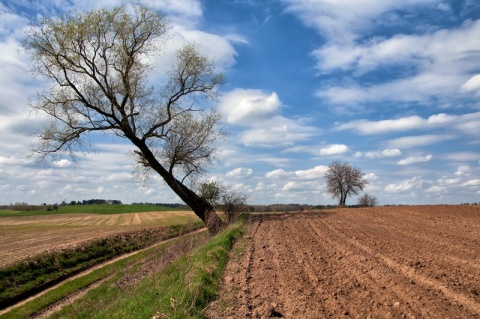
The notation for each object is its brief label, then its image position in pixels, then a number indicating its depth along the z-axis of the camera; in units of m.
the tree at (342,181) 61.91
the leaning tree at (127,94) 23.55
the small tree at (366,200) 67.56
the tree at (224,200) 30.67
